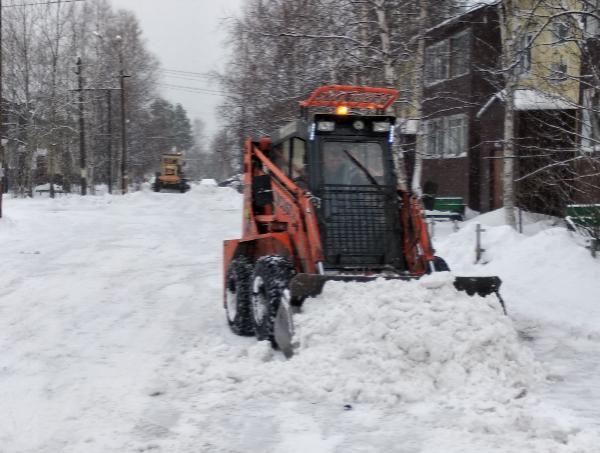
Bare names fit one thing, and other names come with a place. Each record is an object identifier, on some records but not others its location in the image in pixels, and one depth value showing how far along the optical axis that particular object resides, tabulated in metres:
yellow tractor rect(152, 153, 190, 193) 52.53
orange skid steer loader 7.51
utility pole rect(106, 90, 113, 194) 44.56
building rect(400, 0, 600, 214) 11.93
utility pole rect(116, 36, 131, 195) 44.19
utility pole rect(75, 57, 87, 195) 38.12
